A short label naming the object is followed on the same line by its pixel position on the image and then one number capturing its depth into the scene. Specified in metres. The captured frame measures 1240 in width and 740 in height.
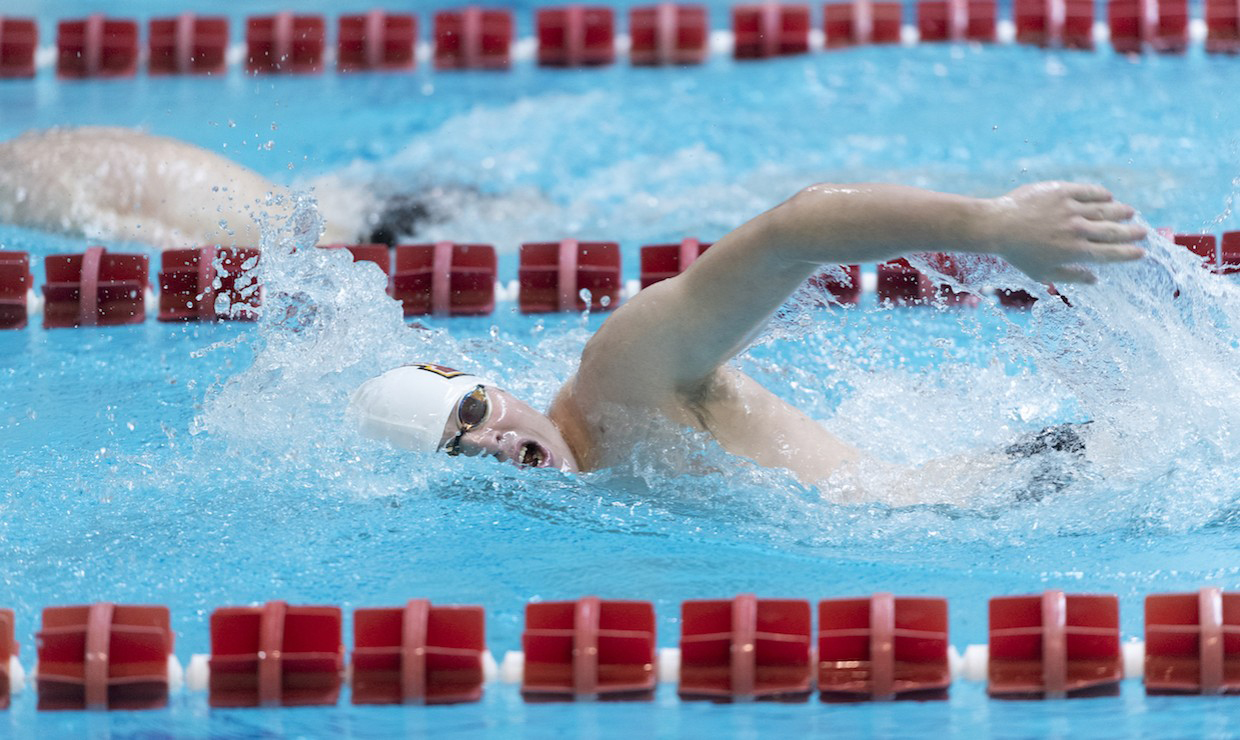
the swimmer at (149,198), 12.86
